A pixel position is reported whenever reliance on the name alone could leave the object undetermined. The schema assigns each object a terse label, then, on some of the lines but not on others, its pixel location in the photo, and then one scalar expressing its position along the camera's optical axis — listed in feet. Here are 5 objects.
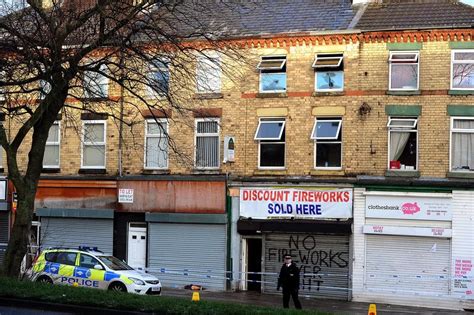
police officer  62.39
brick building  75.05
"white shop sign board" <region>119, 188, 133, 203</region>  86.07
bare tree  44.83
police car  64.49
